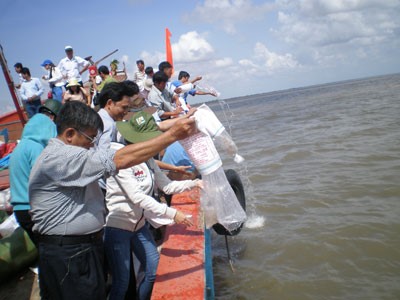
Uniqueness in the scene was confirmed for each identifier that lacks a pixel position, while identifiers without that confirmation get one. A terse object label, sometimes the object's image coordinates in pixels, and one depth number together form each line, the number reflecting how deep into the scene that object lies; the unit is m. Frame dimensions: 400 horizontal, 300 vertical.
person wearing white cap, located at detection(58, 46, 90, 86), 7.95
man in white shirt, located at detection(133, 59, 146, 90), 9.35
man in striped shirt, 1.69
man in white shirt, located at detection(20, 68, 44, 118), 8.00
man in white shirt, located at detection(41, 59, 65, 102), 7.88
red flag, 7.40
